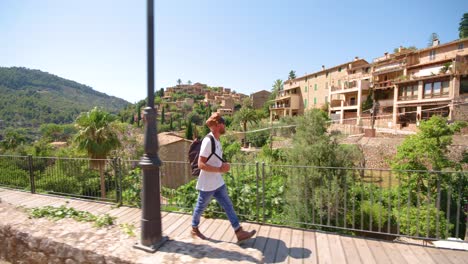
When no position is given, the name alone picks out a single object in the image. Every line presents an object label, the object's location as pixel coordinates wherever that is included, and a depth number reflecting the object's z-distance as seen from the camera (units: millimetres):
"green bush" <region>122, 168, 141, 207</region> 5762
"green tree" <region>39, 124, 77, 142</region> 64938
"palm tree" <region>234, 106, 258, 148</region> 43844
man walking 3441
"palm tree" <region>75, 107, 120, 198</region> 18062
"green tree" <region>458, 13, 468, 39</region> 48012
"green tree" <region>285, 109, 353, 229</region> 12111
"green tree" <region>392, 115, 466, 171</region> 14336
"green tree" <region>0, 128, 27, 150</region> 47538
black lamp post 2848
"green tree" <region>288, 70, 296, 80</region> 78875
